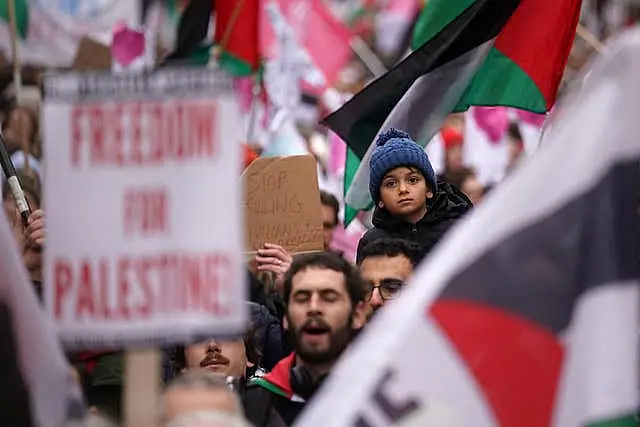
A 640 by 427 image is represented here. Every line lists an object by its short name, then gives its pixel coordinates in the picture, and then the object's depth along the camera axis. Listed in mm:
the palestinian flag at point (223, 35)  21677
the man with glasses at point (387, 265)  12557
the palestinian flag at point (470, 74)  15634
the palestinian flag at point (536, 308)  8468
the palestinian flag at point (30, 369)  8759
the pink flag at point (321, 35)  25003
